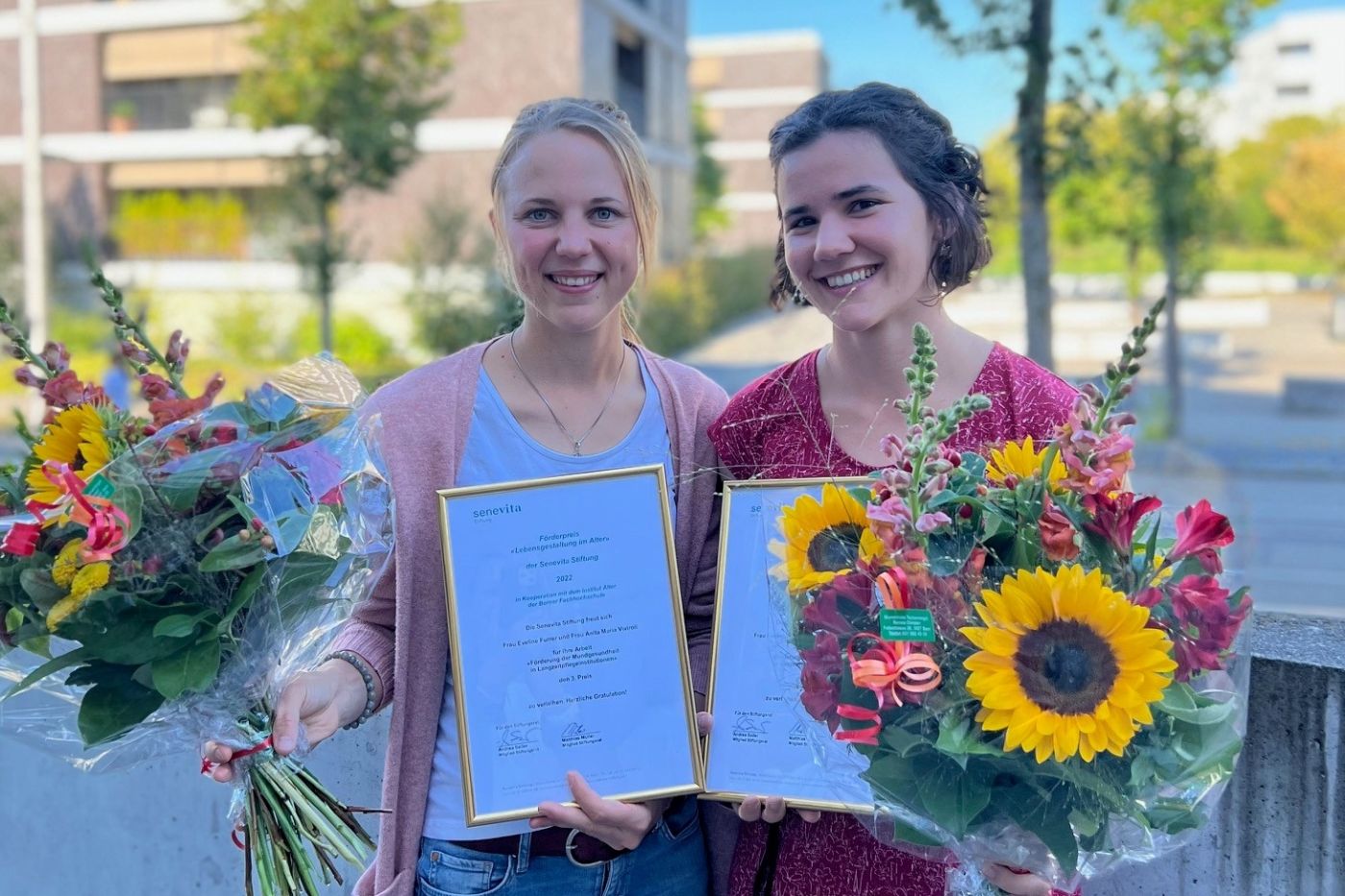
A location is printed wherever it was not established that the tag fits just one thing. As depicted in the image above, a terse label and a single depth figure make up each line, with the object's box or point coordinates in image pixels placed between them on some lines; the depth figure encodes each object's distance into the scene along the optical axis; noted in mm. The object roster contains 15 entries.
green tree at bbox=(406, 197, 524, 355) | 21656
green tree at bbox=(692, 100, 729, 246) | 60500
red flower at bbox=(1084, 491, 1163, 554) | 1573
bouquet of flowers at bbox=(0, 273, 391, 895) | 1775
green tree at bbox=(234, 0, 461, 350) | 16375
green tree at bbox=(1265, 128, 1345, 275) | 42750
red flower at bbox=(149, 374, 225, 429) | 1914
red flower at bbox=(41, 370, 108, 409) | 1948
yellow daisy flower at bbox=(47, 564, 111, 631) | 1719
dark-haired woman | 2084
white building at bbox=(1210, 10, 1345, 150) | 84562
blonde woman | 2170
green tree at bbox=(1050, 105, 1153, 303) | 13695
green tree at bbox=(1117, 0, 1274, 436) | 12406
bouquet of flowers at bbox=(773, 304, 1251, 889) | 1518
